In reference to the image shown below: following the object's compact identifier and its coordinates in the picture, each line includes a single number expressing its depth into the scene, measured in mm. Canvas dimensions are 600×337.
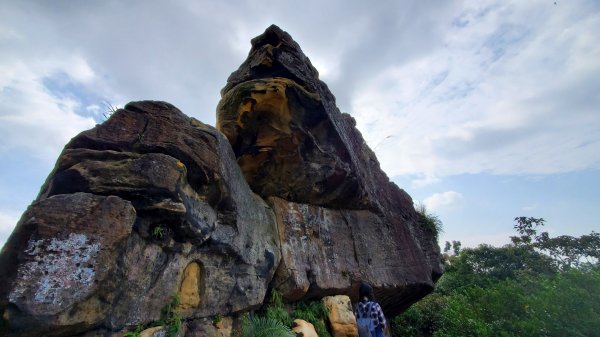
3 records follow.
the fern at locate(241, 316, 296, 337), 6309
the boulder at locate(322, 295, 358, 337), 7945
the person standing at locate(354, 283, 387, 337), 7047
